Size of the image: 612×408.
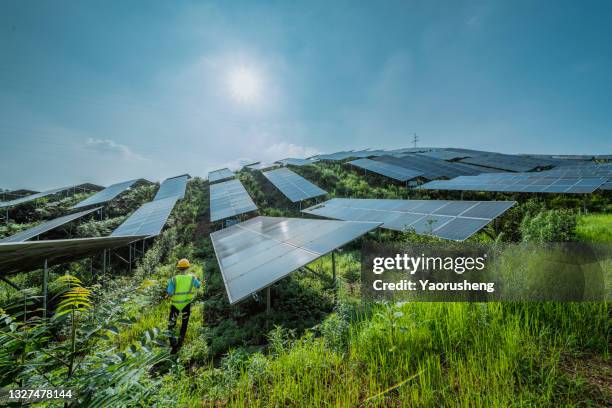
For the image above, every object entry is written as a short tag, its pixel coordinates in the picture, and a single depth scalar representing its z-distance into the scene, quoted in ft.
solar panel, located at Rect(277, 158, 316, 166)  88.66
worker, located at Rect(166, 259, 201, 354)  18.88
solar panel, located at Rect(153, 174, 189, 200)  65.82
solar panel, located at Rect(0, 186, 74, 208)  56.61
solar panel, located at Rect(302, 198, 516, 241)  23.85
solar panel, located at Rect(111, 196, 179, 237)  36.04
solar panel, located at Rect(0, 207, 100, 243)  32.64
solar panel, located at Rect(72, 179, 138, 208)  58.43
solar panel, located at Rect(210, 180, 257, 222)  44.58
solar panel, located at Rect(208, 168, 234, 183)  86.70
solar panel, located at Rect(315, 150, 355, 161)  97.80
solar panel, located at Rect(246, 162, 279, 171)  98.99
